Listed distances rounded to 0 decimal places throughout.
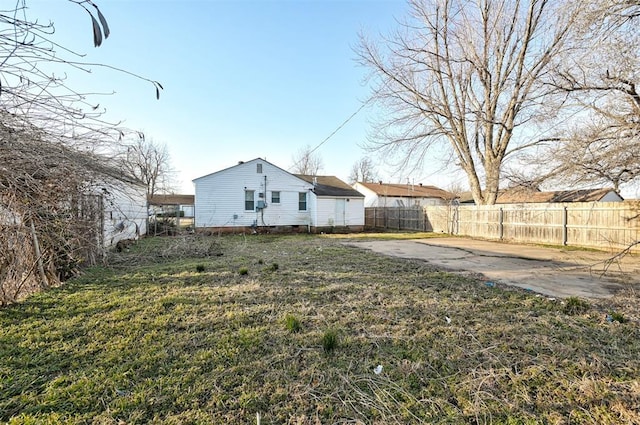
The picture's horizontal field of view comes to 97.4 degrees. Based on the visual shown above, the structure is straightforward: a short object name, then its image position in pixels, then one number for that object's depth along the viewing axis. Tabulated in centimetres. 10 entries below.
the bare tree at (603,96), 388
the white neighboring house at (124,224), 805
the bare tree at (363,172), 4306
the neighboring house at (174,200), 1677
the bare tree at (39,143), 135
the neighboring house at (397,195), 2994
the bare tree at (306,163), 3480
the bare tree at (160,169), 2752
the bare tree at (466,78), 1278
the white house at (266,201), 1520
